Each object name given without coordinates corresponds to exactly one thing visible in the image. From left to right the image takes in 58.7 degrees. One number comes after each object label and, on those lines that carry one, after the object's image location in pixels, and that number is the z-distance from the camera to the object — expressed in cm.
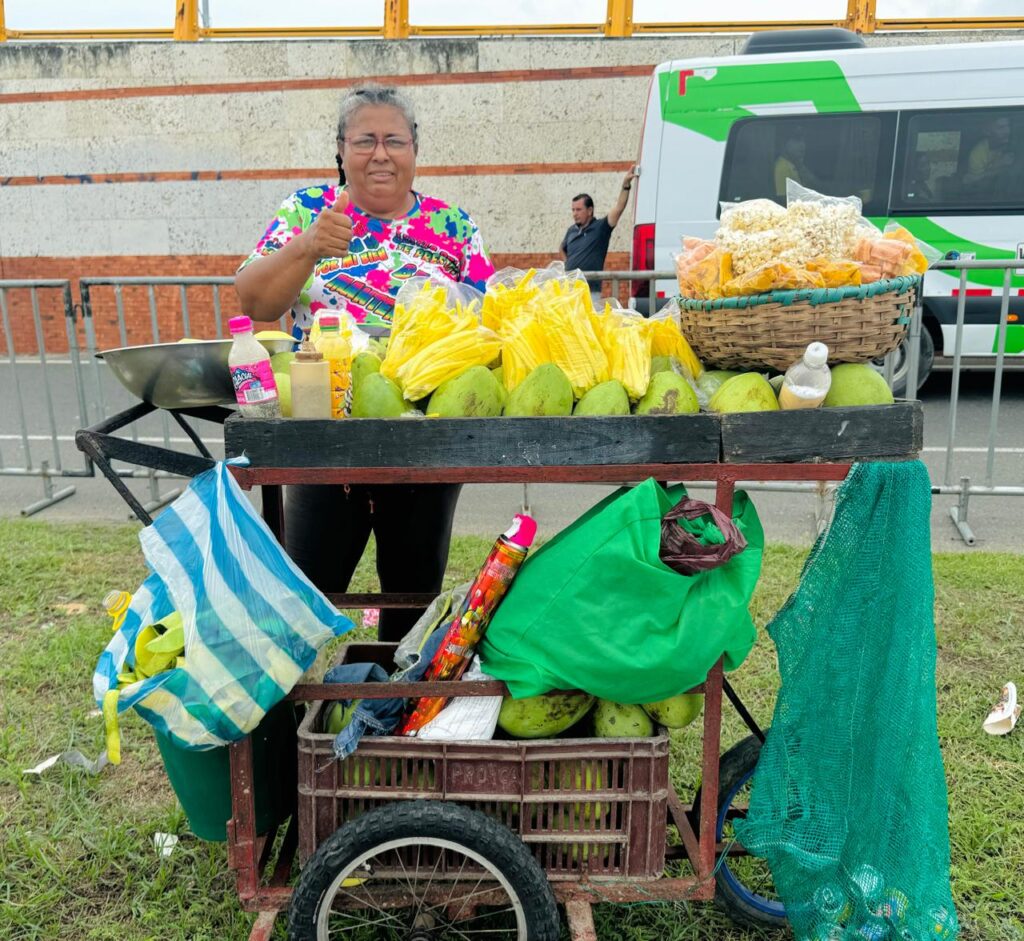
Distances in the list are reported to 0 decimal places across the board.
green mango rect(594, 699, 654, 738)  187
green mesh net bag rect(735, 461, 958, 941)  180
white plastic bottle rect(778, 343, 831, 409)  176
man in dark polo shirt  906
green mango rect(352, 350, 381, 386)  188
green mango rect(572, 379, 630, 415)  179
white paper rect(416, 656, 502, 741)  185
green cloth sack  171
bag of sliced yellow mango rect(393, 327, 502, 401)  185
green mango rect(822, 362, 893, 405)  178
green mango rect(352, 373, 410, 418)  183
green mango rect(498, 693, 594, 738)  186
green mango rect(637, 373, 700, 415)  181
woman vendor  234
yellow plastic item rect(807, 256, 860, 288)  175
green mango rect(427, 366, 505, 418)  179
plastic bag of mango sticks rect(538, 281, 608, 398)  189
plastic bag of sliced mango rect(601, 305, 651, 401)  187
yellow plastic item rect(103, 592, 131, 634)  186
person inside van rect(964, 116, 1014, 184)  727
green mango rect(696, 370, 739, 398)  195
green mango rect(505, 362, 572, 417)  179
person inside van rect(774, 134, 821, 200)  743
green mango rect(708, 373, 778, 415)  179
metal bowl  181
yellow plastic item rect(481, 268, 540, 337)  197
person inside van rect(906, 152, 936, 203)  738
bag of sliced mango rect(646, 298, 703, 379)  204
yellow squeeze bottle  185
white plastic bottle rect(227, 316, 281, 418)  176
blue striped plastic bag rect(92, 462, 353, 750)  165
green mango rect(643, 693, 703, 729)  193
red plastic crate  183
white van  719
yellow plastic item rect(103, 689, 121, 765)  162
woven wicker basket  175
